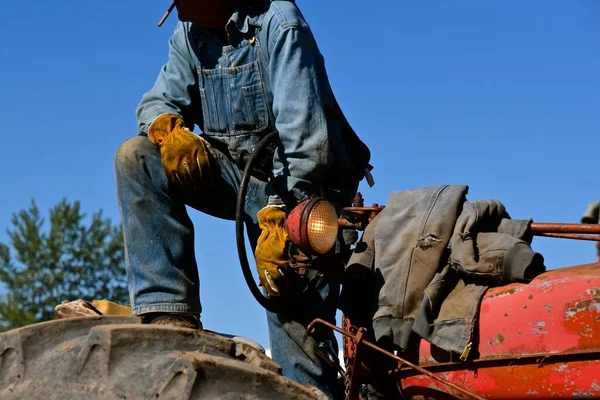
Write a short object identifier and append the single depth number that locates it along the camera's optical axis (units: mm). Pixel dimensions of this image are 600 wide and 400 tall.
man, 7223
